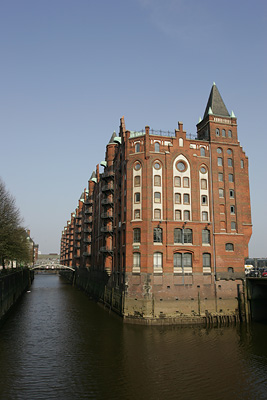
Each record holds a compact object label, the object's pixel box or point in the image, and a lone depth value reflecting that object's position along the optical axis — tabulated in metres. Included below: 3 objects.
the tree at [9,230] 54.17
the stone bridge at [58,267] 113.94
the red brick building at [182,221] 42.22
